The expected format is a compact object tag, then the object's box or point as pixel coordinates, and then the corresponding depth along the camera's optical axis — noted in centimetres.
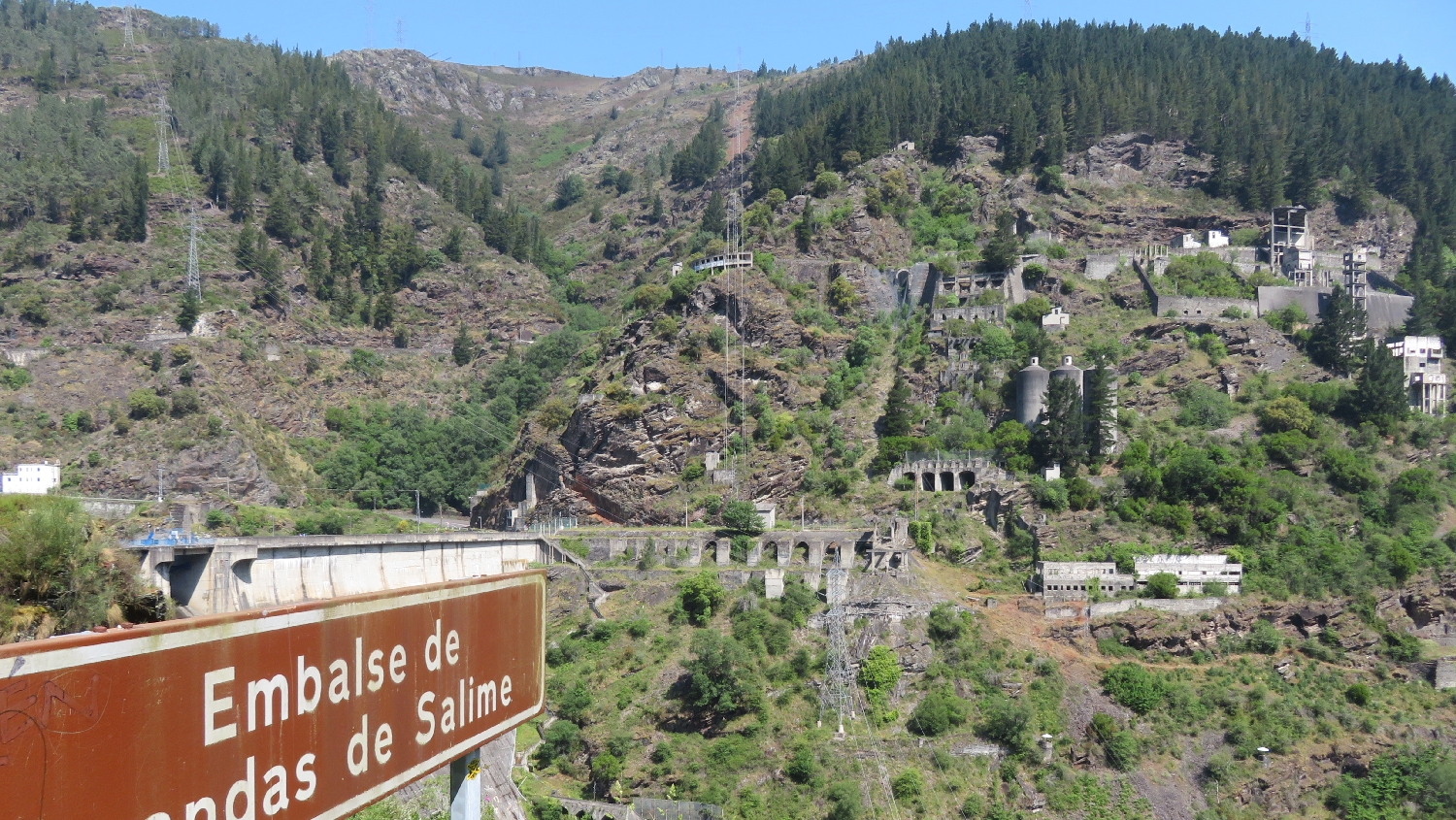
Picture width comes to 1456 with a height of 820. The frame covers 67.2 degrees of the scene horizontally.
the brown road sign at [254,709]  363
